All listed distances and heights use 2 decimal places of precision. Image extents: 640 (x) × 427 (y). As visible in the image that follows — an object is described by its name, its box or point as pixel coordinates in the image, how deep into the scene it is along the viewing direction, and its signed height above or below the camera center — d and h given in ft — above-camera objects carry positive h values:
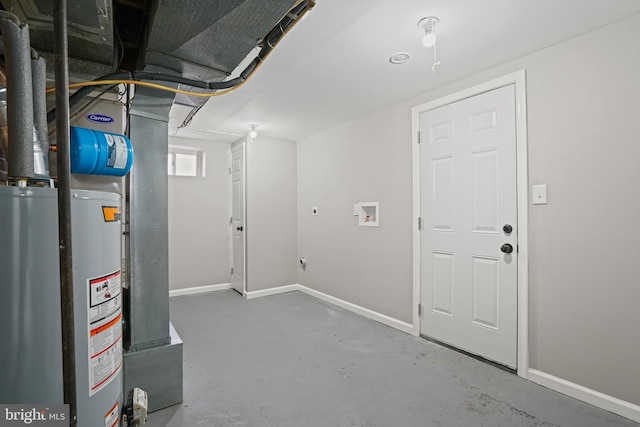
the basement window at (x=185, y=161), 14.37 +2.41
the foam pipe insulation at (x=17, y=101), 2.79 +1.03
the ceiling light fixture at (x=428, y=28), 5.77 +3.53
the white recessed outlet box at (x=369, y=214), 10.99 -0.18
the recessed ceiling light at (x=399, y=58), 7.02 +3.55
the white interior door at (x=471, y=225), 7.41 -0.43
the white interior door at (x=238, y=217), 14.35 -0.32
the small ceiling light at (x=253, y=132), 12.77 +3.31
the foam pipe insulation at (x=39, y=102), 3.07 +1.11
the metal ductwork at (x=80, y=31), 3.67 +2.45
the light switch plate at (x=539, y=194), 6.79 +0.31
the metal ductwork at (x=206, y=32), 3.81 +2.50
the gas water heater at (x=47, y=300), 2.52 -0.78
